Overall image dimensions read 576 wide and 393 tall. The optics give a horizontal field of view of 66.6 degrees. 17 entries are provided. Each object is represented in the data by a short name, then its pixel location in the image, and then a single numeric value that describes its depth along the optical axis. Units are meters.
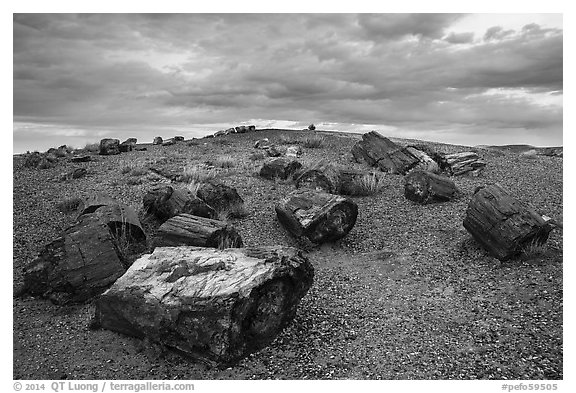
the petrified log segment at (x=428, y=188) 12.74
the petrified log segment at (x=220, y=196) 12.22
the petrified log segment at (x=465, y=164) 16.16
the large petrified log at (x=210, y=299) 6.32
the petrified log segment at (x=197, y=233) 9.14
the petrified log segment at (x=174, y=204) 11.02
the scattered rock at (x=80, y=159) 19.75
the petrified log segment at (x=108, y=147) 22.55
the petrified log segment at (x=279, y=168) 15.45
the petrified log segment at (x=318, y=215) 10.45
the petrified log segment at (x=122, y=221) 9.41
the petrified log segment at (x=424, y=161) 16.17
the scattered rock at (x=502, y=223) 9.02
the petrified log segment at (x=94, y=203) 10.18
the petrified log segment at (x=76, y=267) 8.24
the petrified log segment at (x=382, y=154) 16.69
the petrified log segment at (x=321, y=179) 13.73
